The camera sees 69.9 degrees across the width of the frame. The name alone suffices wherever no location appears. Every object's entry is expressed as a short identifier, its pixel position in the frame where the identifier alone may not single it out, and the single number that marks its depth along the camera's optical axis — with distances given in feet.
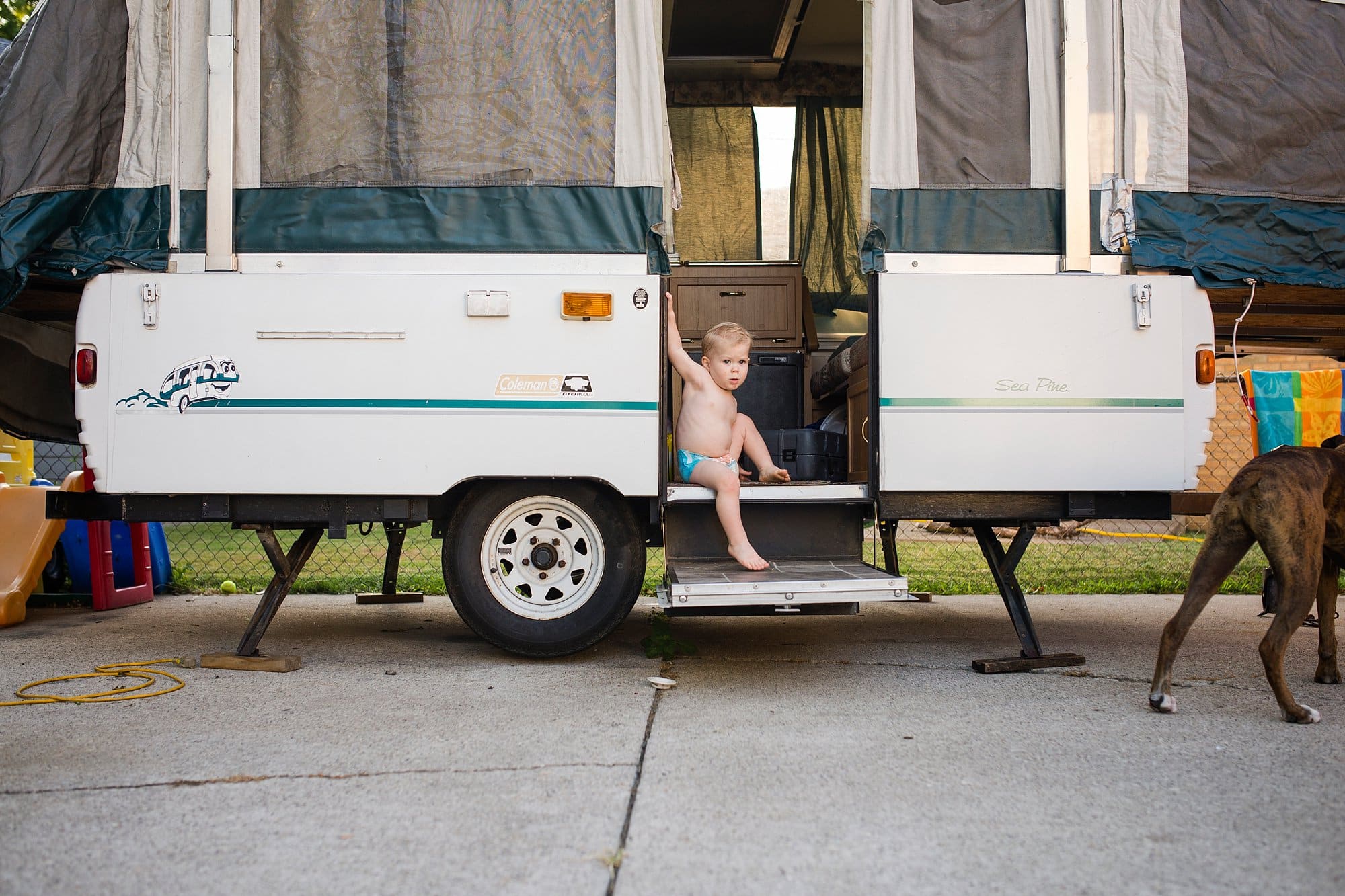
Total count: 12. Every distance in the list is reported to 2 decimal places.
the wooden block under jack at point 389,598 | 20.79
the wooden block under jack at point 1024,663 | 13.75
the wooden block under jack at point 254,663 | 13.80
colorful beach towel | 18.01
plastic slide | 18.16
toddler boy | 14.61
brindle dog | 10.96
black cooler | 17.35
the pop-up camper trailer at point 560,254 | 13.21
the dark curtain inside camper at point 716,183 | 22.80
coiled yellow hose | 12.06
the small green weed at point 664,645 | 15.24
